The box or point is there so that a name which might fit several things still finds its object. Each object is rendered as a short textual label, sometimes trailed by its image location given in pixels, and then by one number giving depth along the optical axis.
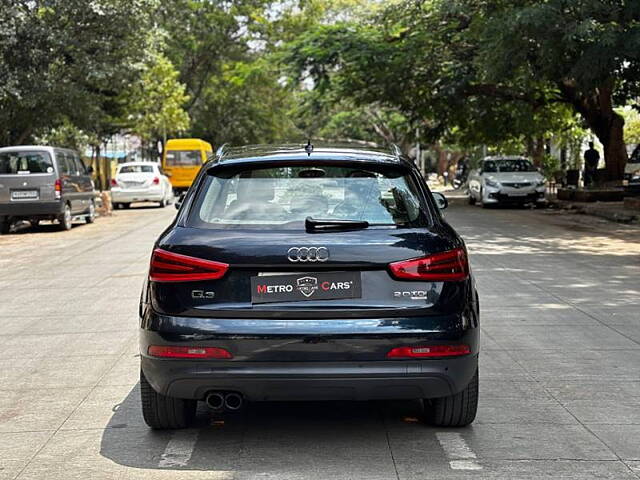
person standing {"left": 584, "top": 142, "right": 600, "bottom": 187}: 35.06
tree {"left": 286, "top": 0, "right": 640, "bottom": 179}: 20.78
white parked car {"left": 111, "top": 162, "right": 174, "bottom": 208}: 32.59
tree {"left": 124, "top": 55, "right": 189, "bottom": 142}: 42.58
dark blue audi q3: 5.07
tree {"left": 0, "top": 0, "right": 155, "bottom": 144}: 27.42
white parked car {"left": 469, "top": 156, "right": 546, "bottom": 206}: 29.89
